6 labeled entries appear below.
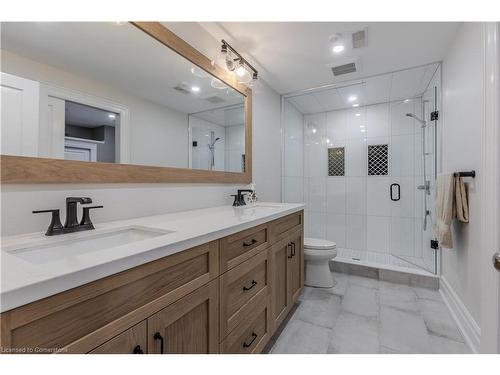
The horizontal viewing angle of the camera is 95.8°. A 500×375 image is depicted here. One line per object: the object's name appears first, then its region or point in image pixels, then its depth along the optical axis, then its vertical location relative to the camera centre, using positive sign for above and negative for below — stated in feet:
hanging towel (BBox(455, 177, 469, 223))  5.14 -0.29
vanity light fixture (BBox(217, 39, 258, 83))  5.69 +3.39
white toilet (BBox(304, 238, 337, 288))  7.45 -2.51
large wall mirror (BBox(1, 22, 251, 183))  2.91 +1.44
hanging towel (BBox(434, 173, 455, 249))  5.38 -0.47
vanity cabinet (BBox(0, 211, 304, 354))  1.66 -1.20
